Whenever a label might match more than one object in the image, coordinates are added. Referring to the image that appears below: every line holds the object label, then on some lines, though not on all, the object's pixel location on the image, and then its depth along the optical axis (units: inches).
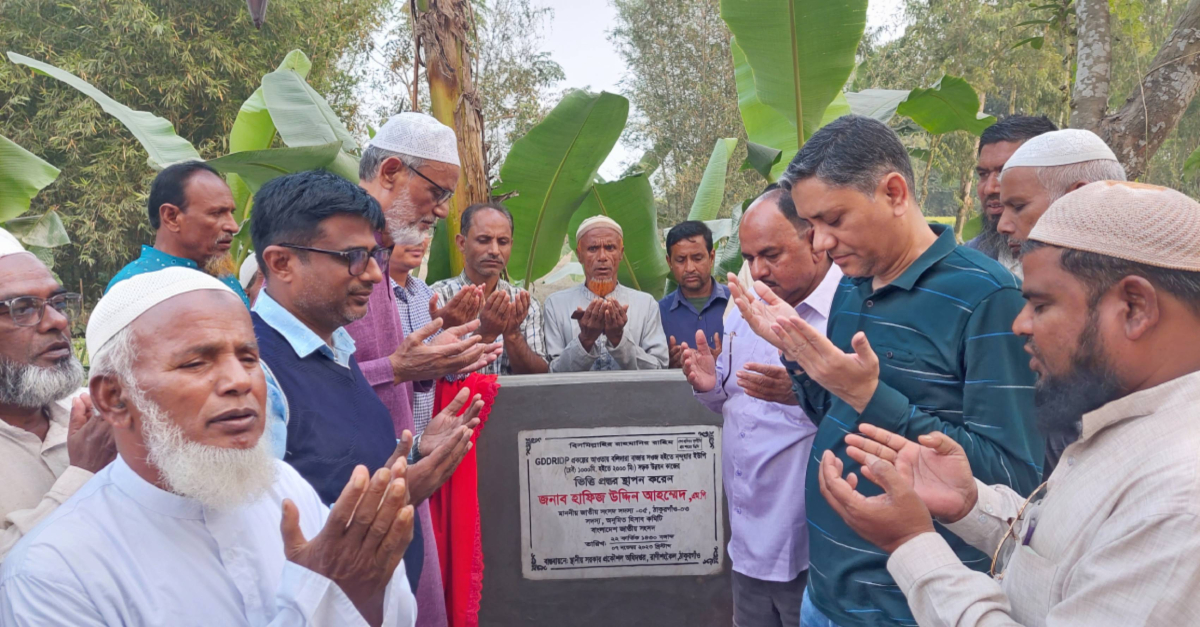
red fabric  144.2
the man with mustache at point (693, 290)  200.5
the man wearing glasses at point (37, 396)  81.2
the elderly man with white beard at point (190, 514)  60.7
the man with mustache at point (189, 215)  148.6
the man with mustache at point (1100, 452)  52.4
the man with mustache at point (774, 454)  115.6
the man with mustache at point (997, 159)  147.4
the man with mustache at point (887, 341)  78.3
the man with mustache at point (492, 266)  170.6
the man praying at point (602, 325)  173.0
